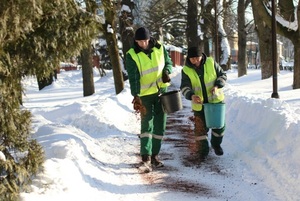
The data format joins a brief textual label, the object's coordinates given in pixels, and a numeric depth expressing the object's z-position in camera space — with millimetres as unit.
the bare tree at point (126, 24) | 17766
